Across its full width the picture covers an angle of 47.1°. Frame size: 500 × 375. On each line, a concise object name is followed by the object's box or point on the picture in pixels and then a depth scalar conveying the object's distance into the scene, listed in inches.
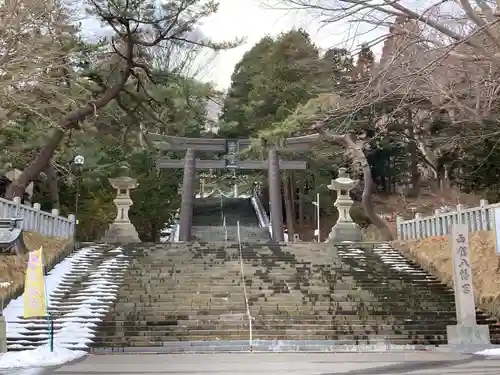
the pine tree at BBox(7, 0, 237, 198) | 629.9
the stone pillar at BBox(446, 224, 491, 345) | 403.5
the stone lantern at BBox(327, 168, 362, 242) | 837.2
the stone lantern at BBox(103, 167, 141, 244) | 802.8
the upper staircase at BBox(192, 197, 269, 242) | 1099.3
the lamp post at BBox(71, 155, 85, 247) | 832.0
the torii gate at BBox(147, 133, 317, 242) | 912.3
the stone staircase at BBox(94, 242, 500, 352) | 414.6
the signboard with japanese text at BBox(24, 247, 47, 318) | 343.0
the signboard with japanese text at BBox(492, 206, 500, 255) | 411.2
